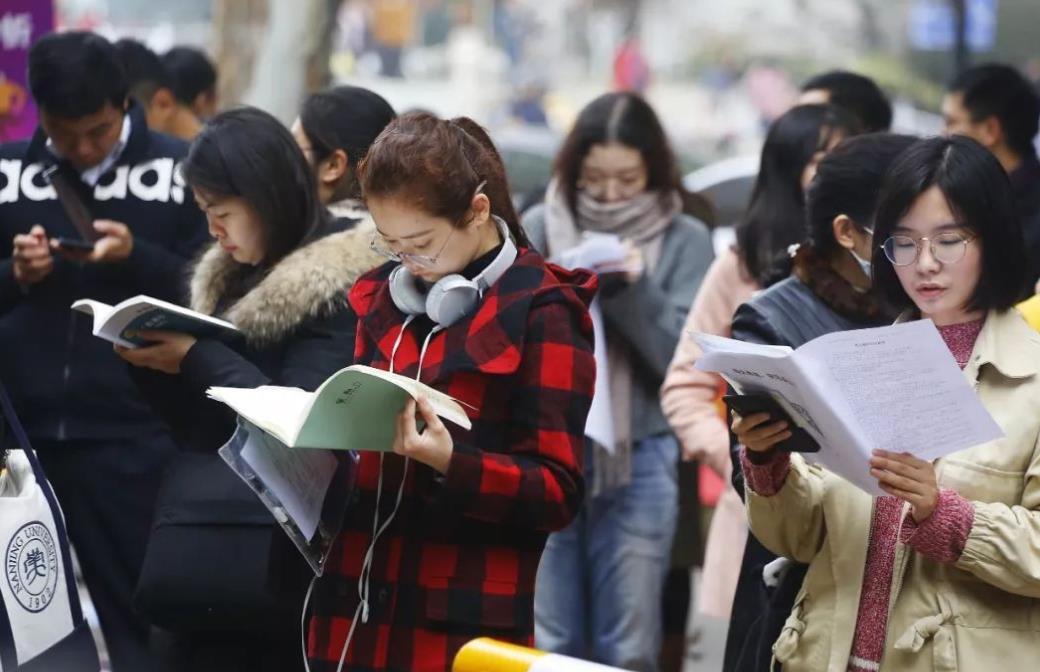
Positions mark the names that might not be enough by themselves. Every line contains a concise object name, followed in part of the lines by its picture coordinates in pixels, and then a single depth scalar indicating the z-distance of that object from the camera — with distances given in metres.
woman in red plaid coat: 6.03
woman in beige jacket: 5.56
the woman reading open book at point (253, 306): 7.18
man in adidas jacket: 9.56
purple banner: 12.49
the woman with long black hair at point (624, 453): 9.95
